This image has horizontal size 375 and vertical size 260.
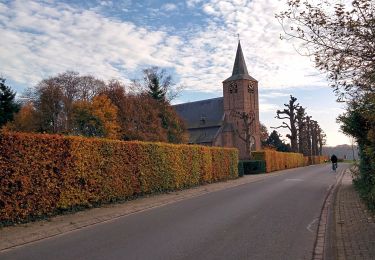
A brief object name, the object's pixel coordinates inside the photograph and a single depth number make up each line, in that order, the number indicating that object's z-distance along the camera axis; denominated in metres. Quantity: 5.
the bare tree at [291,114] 64.06
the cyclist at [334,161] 44.00
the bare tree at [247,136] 54.10
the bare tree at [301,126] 66.75
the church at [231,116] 90.12
